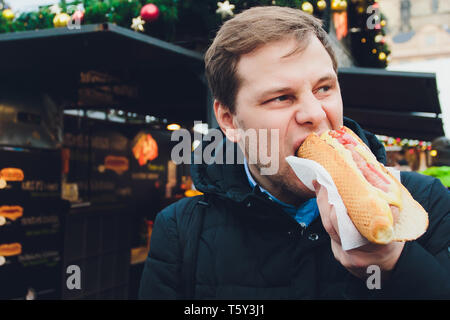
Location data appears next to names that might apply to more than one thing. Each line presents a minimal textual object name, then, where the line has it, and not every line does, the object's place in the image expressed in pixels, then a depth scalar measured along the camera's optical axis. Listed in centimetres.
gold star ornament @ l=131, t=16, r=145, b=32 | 393
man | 143
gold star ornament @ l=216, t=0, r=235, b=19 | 382
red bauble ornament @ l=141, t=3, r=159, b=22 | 382
